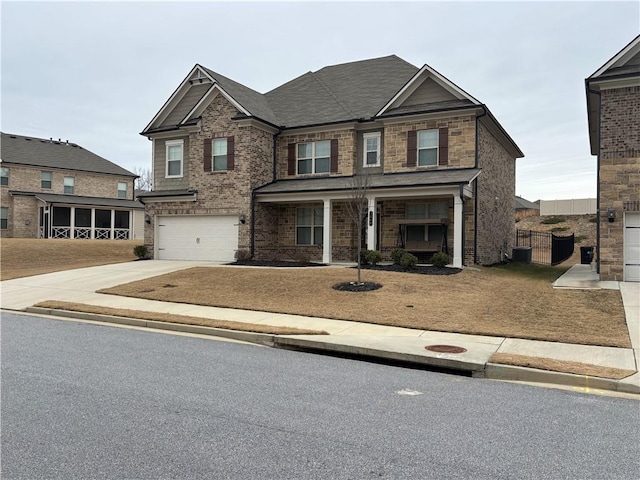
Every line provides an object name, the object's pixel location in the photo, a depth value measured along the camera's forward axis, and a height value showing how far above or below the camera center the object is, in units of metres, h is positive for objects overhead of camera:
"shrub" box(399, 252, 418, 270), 17.69 -0.96
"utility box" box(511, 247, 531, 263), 26.94 -1.07
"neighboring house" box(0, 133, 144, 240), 38.34 +3.13
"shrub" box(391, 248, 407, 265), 18.80 -0.80
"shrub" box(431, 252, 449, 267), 18.03 -0.93
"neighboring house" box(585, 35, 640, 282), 15.49 +2.13
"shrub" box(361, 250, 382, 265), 18.75 -0.87
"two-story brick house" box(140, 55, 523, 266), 19.95 +2.96
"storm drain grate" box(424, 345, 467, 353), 8.16 -1.91
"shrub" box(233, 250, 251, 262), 22.06 -1.00
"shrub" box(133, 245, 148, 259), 24.61 -0.96
